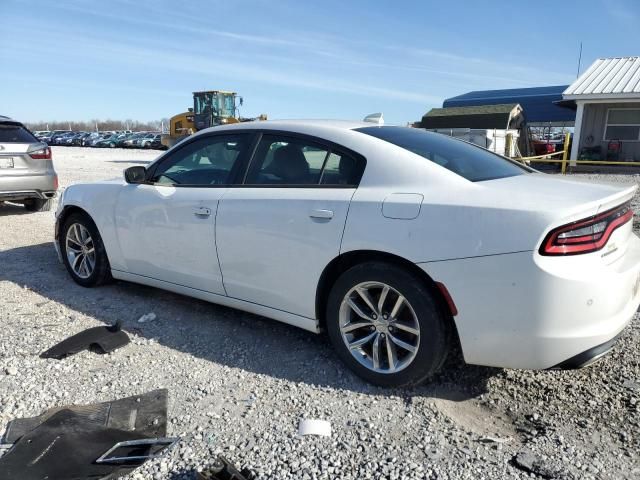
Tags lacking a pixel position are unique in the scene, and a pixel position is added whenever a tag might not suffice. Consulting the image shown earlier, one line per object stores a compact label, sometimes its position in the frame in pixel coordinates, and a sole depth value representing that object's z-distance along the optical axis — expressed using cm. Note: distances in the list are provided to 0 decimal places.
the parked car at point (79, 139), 5256
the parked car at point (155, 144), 4172
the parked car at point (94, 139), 4950
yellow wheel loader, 2538
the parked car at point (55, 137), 5619
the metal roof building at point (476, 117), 2425
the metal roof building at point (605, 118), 1861
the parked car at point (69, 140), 5338
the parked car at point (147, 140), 4292
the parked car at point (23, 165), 775
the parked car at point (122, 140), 4556
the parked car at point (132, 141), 4409
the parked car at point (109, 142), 4681
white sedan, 251
